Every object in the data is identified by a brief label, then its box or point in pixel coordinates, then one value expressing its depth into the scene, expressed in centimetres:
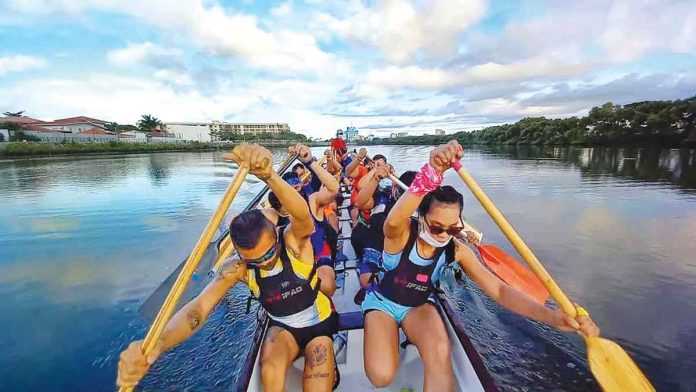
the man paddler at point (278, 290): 228
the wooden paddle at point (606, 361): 228
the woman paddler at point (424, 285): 243
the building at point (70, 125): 6334
